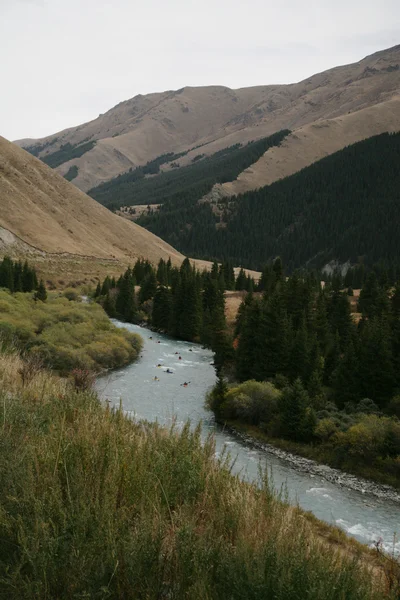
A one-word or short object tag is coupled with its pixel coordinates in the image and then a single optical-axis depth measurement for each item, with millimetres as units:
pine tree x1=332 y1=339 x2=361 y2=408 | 41625
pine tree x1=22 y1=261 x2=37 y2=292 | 83719
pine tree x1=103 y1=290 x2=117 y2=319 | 88375
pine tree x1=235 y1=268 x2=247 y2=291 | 113606
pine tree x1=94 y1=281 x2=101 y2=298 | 98962
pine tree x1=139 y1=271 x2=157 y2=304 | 94500
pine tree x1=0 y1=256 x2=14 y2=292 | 80250
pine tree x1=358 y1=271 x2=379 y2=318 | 75775
